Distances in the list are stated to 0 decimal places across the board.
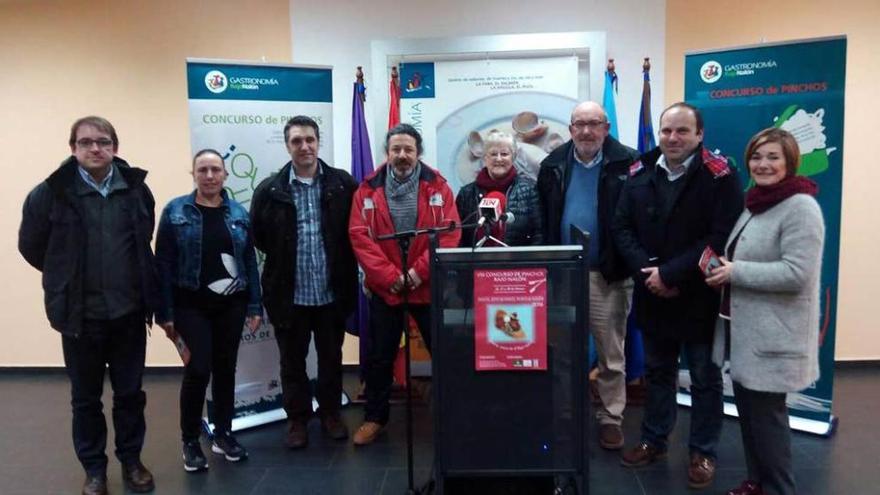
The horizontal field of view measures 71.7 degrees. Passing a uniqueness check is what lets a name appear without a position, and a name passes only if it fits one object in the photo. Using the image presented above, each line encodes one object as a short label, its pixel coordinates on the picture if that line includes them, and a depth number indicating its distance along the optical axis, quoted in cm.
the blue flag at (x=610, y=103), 394
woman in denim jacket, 288
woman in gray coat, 223
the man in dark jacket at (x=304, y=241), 313
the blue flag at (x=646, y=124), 393
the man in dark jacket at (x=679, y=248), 260
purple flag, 400
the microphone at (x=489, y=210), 228
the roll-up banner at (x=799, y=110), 320
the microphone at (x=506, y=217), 231
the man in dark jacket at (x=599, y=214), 298
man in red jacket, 302
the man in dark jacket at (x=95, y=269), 254
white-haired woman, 309
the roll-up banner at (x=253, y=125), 341
